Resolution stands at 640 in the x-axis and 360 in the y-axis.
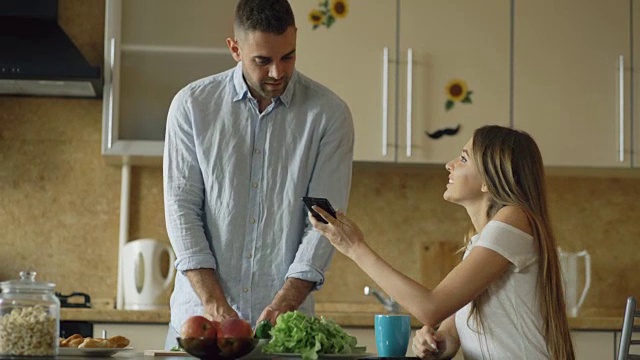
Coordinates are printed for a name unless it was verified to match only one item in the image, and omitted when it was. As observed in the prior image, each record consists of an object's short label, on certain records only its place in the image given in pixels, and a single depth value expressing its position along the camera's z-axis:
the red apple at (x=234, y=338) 1.85
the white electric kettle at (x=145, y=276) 4.02
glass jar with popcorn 1.90
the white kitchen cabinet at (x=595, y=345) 3.79
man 2.56
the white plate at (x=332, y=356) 2.07
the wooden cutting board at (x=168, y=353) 2.17
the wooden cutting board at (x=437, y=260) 4.33
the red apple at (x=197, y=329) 1.85
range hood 3.88
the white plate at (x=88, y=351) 2.08
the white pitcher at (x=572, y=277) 4.18
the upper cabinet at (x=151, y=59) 3.97
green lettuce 2.06
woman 2.21
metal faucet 3.96
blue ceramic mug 2.19
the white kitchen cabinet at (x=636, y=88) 4.09
